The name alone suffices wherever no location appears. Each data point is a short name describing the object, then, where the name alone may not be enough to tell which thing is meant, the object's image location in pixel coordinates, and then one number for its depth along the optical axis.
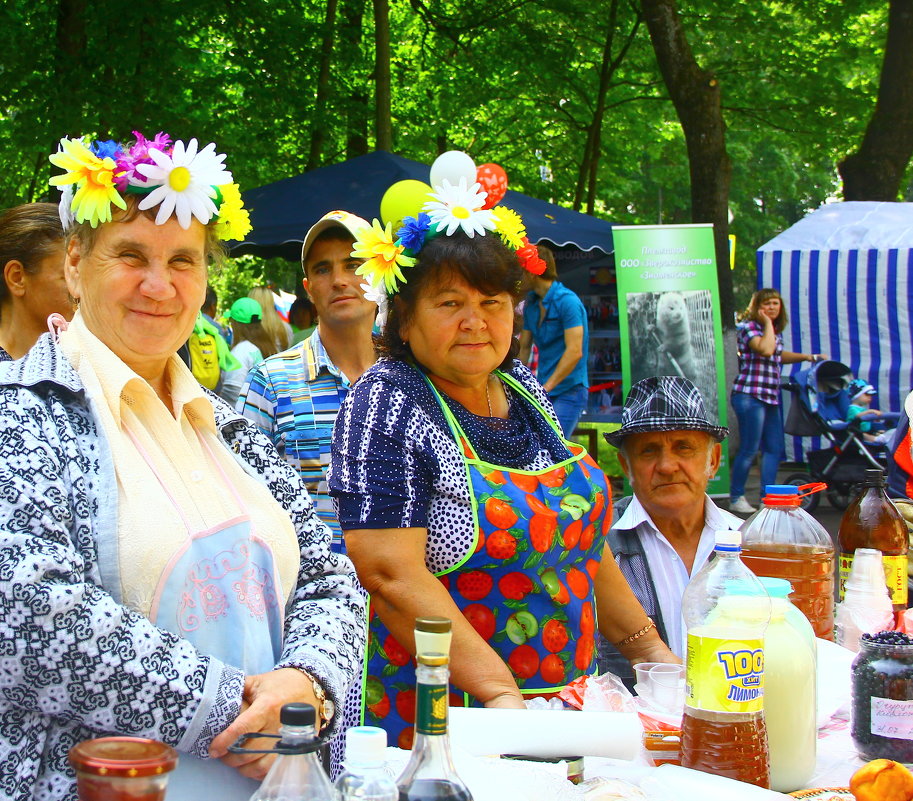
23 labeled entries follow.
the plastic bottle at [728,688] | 1.84
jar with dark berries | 2.08
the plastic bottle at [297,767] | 1.29
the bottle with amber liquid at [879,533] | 3.16
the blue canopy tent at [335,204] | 9.29
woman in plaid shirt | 9.75
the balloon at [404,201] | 2.90
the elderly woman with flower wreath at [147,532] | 1.66
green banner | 9.73
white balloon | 3.09
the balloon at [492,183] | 2.97
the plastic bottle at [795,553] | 2.94
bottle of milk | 1.99
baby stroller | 9.73
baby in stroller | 9.73
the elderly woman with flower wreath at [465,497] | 2.54
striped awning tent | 11.97
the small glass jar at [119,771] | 1.06
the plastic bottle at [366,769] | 1.24
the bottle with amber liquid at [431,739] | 1.29
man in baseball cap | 3.59
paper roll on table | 1.81
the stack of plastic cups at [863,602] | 2.90
